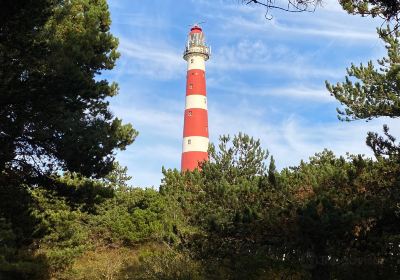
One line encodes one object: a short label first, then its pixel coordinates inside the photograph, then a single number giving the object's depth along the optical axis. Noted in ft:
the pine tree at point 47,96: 29.86
